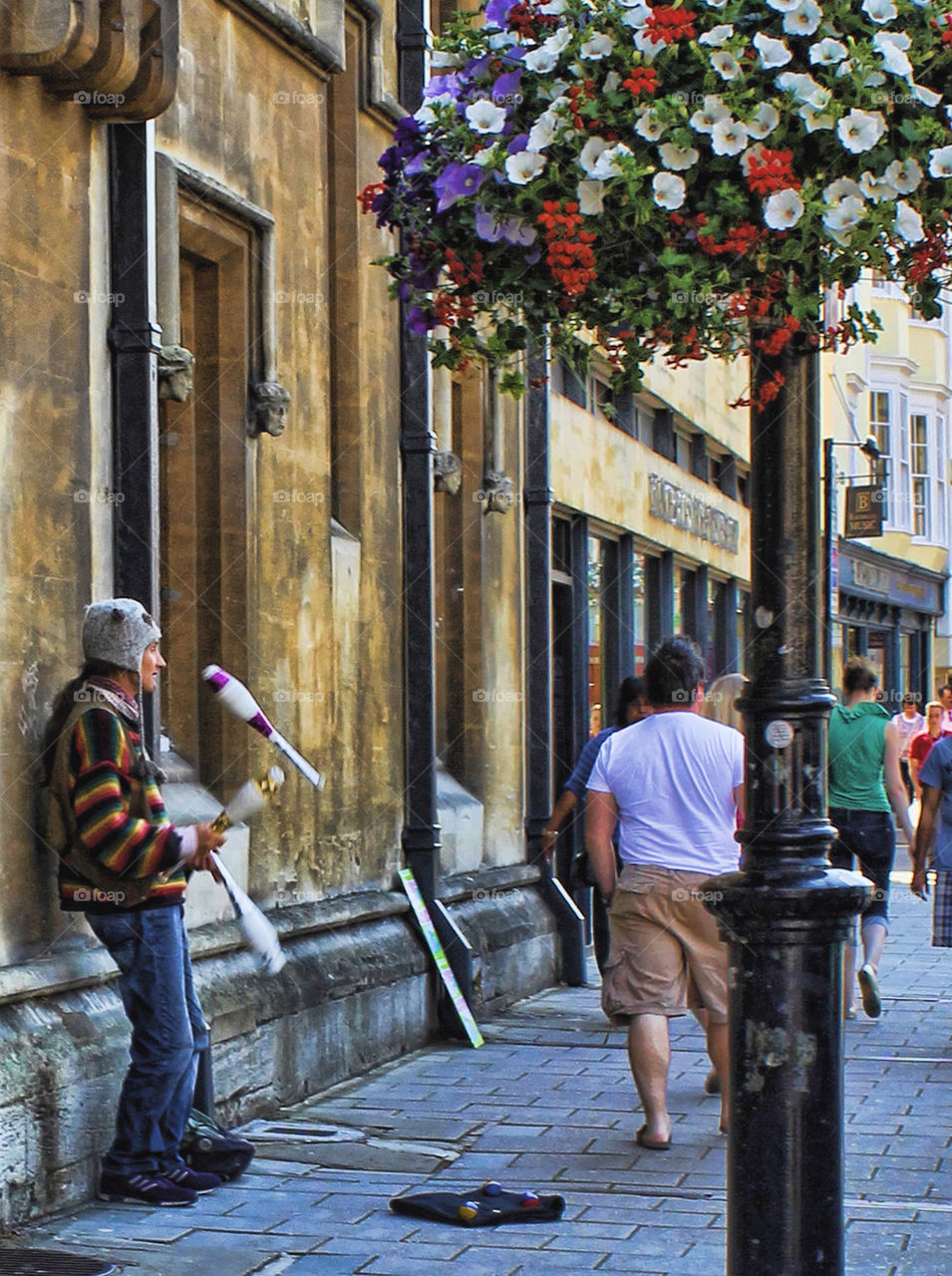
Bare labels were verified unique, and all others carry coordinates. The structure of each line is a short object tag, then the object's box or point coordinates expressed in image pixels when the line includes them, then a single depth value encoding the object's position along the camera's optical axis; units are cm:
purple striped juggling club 698
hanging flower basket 393
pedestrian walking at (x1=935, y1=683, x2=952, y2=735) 2167
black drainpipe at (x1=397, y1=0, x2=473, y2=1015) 1079
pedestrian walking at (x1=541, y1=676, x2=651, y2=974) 1089
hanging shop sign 2981
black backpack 698
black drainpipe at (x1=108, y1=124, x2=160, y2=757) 744
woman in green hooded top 1114
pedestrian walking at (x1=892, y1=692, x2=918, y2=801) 2641
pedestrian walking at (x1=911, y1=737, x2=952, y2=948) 1037
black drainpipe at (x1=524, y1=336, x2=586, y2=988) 1328
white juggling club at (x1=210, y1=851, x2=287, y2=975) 662
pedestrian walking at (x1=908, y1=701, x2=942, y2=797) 2202
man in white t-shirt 791
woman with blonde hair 1130
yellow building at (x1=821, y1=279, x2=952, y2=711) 3356
